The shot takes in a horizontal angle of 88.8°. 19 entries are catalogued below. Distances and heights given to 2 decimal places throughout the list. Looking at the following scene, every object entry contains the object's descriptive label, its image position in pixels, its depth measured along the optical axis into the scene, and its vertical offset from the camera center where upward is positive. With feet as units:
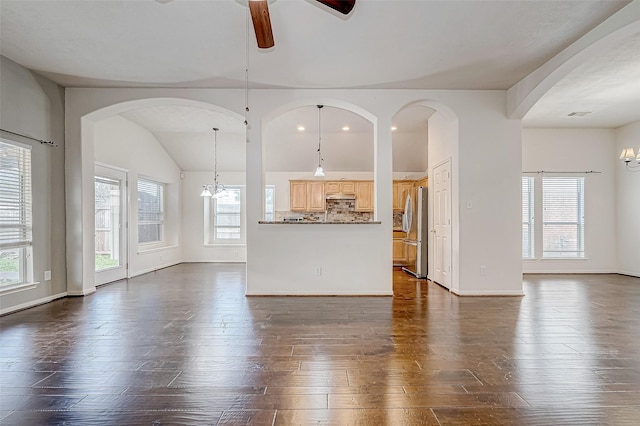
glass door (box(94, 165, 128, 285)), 18.25 -0.51
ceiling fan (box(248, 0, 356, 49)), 7.27 +4.66
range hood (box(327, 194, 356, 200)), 27.14 +1.48
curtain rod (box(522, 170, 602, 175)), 21.67 +2.71
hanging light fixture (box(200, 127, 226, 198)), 24.22 +2.49
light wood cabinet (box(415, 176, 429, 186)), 23.06 +2.30
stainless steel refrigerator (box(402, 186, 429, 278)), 19.79 -1.14
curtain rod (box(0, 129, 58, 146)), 12.26 +3.13
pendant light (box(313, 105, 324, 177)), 21.34 +4.71
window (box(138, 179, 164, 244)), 22.98 +0.31
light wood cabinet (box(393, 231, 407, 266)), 25.50 -2.97
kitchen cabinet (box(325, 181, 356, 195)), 27.22 +2.23
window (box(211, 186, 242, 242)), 28.22 -0.12
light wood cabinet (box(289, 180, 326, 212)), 27.22 +1.58
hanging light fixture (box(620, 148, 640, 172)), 18.40 +3.15
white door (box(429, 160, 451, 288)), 16.34 -0.56
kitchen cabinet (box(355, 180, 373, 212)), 27.17 +1.71
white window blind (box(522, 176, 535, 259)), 21.94 -0.25
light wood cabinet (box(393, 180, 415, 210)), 26.71 +1.92
